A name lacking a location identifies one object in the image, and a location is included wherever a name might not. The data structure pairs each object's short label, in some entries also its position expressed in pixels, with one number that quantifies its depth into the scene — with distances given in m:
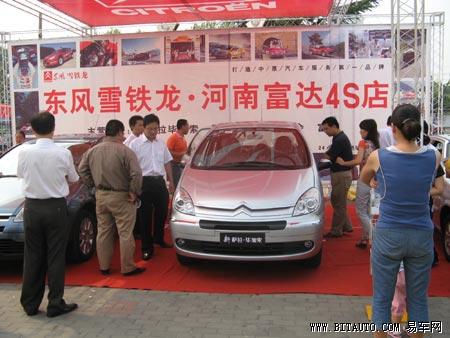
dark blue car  5.23
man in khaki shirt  5.24
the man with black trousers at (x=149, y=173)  6.13
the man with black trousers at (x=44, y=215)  4.25
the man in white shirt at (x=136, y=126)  6.47
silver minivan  4.97
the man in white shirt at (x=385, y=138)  6.64
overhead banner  9.08
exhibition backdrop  9.93
